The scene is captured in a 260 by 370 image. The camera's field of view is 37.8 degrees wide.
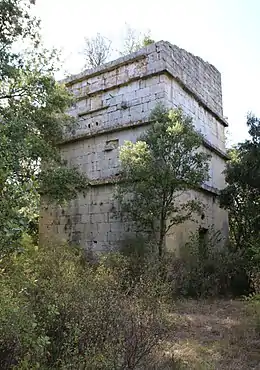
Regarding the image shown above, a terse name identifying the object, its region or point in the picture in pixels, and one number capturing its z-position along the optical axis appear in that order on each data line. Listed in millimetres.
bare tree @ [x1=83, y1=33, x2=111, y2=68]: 18531
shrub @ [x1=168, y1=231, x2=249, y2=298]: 9477
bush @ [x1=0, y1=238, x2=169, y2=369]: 3266
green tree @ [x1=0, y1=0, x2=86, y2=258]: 8930
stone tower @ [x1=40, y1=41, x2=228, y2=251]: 11539
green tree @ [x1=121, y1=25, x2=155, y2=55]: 16434
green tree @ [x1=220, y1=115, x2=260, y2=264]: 10914
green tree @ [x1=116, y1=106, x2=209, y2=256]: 8961
